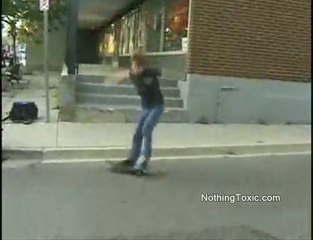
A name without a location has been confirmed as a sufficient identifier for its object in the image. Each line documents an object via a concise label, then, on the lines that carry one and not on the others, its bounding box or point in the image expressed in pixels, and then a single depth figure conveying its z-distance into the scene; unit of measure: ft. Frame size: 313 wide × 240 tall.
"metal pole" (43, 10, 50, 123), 31.66
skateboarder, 22.63
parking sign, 31.58
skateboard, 23.00
